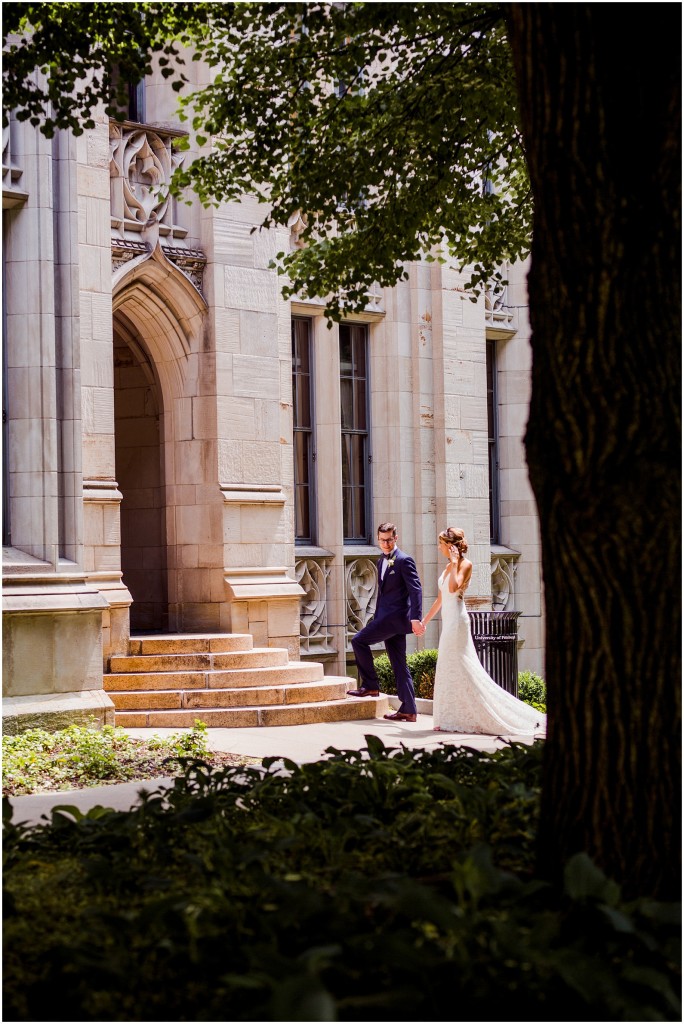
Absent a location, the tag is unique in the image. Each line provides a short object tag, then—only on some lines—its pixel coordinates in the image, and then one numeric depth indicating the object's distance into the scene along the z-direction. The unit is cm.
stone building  1120
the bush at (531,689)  1627
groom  1304
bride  1205
